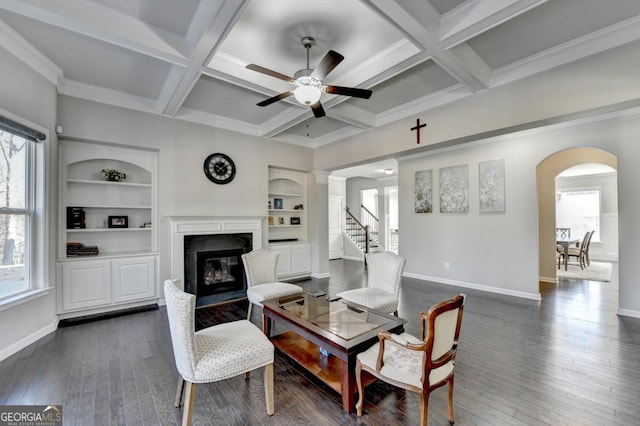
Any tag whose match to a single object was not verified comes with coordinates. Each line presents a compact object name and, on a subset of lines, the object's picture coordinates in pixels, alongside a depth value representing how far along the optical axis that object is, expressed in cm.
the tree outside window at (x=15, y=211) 291
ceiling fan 254
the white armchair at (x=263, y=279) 355
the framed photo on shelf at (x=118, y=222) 429
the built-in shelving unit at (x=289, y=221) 602
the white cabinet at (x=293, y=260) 592
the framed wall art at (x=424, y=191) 611
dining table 698
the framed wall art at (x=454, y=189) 560
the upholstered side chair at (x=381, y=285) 318
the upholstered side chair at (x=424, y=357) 170
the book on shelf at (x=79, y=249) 390
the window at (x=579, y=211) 917
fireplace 449
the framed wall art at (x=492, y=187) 515
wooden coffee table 209
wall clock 489
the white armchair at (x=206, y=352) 178
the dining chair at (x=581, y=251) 717
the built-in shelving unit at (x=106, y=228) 379
